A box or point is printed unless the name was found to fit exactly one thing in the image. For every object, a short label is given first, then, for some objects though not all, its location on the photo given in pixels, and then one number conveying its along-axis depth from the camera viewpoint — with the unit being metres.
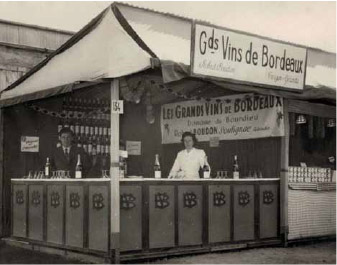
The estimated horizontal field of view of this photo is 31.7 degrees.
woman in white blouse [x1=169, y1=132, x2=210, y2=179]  10.61
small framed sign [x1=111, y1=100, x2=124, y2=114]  8.09
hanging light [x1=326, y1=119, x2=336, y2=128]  11.82
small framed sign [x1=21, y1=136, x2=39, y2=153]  11.54
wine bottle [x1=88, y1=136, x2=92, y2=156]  12.21
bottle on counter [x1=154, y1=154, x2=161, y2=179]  9.41
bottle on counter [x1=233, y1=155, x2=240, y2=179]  10.16
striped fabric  10.44
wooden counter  8.48
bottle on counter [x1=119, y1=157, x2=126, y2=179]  9.32
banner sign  10.38
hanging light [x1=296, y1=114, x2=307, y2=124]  10.88
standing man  10.62
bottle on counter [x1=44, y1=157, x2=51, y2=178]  10.18
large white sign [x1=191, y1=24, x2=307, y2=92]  8.38
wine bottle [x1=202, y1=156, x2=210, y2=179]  9.98
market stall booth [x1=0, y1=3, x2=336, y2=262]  8.41
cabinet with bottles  11.29
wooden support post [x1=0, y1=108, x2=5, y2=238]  11.17
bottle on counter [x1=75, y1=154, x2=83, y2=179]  9.38
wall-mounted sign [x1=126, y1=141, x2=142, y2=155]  12.71
